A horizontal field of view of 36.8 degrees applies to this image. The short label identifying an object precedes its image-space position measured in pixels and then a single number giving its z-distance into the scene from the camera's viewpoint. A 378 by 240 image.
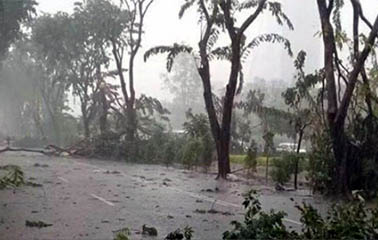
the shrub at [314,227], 6.34
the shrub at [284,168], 19.59
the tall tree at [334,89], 15.61
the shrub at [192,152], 26.39
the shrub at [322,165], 16.58
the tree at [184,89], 82.75
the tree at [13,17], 29.66
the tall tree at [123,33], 39.19
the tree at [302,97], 19.41
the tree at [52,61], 48.78
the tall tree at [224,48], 22.58
